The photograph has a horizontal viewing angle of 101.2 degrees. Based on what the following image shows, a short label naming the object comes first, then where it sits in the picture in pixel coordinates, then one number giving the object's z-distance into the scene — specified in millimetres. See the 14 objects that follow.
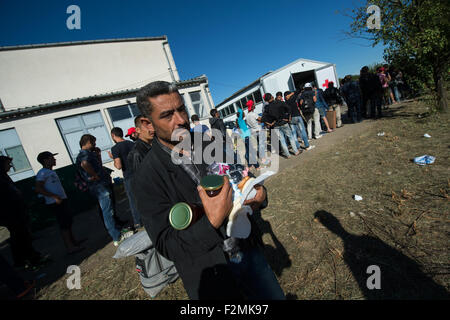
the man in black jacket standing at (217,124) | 4747
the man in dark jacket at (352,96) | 8406
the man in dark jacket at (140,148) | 2666
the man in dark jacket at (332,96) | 8141
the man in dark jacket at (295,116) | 7262
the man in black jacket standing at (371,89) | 7826
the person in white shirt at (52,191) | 3922
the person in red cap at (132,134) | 4484
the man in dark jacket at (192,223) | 1006
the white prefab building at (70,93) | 10859
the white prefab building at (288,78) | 16766
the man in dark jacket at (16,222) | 3439
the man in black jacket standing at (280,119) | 6684
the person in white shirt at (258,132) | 7327
